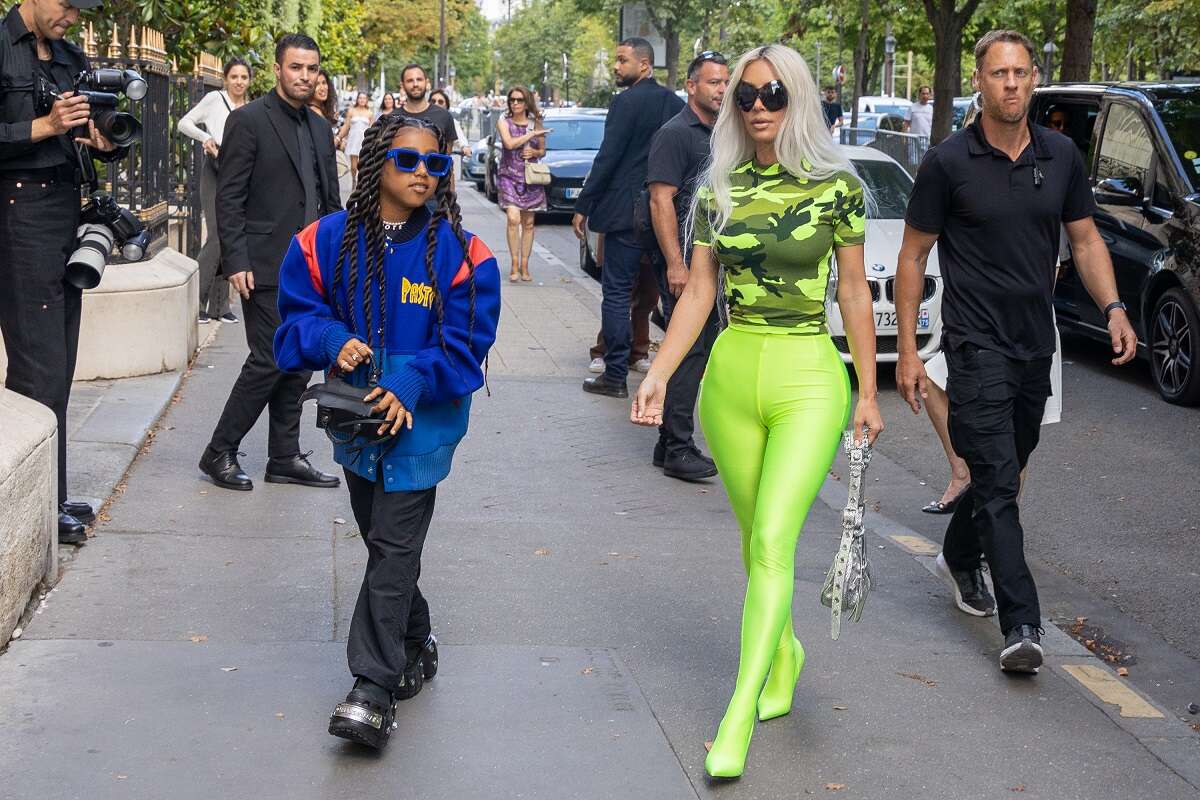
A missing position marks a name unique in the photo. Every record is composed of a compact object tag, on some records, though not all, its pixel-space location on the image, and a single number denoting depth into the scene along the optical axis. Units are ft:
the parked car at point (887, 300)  35.04
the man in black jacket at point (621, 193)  32.30
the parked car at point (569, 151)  79.00
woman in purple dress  52.70
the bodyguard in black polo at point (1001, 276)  16.99
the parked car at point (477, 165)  111.69
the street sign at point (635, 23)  61.21
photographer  18.67
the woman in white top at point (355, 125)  68.23
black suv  33.81
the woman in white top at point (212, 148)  36.06
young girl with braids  14.08
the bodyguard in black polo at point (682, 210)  25.84
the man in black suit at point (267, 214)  23.34
